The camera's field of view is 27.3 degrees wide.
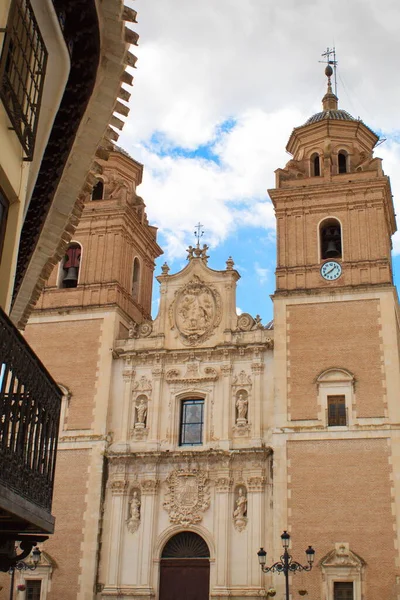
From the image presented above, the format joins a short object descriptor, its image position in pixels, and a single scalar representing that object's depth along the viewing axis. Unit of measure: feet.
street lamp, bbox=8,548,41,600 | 76.51
